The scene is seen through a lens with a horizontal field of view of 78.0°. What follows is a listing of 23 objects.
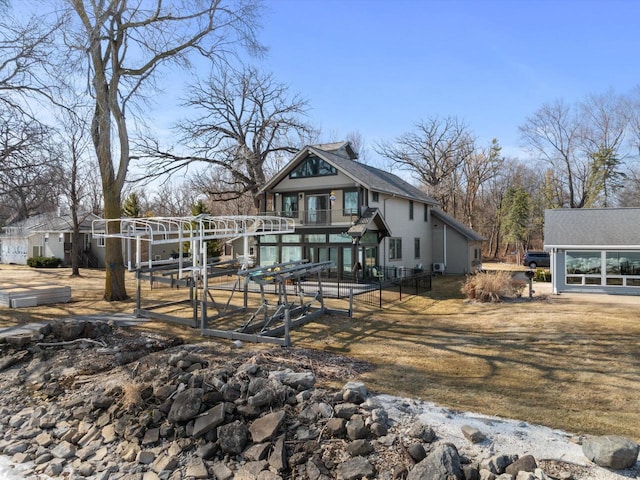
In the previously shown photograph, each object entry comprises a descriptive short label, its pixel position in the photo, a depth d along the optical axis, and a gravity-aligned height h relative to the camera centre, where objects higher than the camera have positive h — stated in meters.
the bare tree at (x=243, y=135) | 28.28 +8.07
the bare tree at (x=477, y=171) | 45.28 +8.17
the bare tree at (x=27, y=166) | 12.09 +2.56
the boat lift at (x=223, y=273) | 10.20 -1.05
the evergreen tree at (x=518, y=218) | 40.94 +2.21
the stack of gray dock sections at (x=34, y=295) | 15.20 -1.93
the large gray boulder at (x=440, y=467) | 4.46 -2.61
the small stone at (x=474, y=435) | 5.00 -2.50
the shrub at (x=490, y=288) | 16.56 -2.05
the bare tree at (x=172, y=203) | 52.26 +5.80
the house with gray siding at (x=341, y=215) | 22.36 +1.61
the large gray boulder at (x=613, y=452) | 4.36 -2.41
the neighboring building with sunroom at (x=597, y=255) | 18.28 -0.81
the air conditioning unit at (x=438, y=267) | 29.31 -1.99
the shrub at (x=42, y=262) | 34.41 -1.33
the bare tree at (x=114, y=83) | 15.48 +6.64
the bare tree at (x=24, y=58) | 12.18 +5.97
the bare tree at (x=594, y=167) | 36.28 +6.73
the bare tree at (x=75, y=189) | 25.76 +4.05
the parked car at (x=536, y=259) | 32.97 -1.71
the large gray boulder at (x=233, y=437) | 5.60 -2.79
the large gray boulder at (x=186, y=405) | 6.16 -2.55
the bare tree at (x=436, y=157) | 40.84 +8.71
